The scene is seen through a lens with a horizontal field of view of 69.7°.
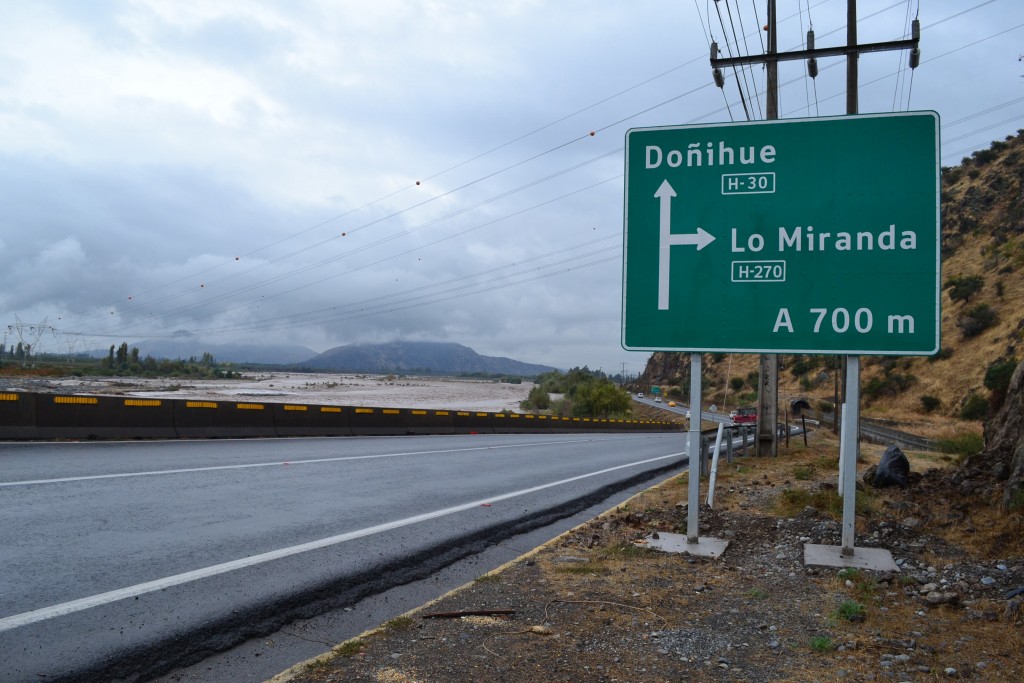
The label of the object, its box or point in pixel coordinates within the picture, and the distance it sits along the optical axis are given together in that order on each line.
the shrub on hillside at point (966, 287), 62.44
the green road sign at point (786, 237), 6.92
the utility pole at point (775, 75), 15.79
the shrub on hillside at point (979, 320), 56.34
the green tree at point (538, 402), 86.62
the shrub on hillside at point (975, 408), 46.15
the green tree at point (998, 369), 37.49
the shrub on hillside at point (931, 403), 54.22
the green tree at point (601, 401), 80.44
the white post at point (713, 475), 9.35
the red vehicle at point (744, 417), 50.08
